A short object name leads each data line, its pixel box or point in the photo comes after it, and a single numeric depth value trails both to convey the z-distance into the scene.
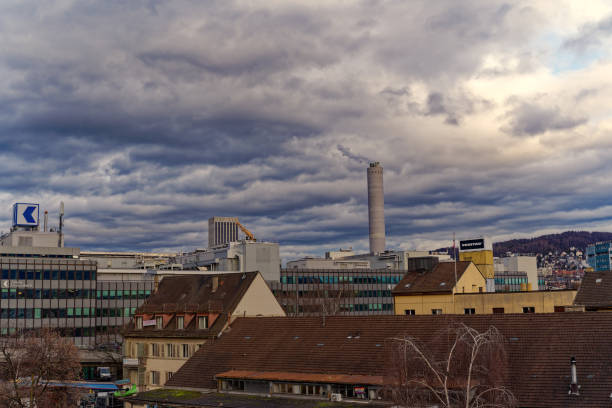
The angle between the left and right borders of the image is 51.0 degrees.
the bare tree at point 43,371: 72.62
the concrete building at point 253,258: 171.12
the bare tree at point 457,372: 38.31
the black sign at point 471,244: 136.00
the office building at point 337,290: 158.75
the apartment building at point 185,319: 81.81
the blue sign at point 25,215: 187.25
